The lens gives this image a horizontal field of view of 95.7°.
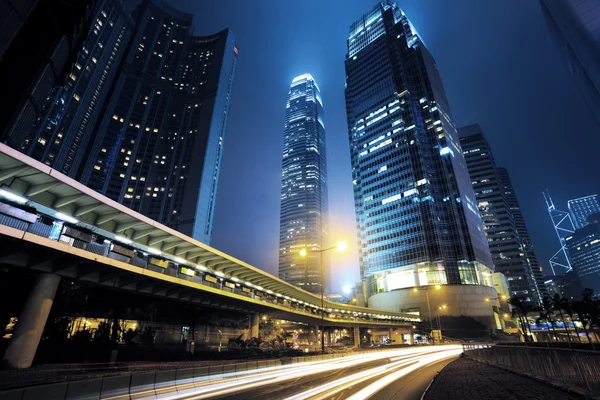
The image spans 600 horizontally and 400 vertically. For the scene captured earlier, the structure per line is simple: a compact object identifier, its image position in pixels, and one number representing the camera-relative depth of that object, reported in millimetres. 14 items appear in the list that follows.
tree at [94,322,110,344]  28055
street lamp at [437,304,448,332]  90056
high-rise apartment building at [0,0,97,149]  25422
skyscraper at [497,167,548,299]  181500
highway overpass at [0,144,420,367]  14766
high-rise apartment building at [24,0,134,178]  97000
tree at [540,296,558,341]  48625
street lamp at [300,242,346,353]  20023
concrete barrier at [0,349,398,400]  8438
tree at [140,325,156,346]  32219
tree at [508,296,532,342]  50153
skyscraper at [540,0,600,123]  26402
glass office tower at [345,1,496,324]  98250
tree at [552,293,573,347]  44344
